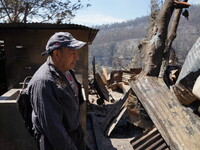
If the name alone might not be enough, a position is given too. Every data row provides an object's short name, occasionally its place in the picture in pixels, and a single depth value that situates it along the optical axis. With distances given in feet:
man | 5.72
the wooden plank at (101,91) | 27.76
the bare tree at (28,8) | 42.21
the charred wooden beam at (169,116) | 9.46
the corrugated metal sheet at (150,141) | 12.19
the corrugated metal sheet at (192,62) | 7.39
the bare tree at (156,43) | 19.62
